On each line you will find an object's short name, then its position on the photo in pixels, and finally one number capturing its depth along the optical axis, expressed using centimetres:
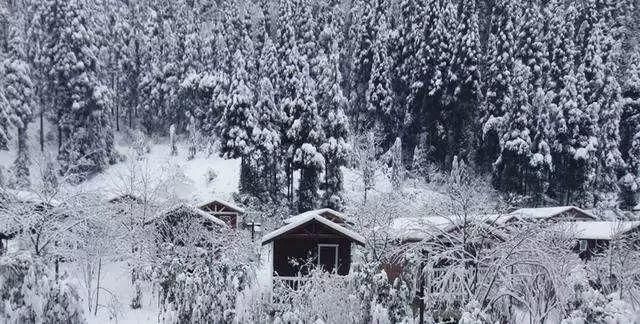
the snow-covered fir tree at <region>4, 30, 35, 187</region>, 5194
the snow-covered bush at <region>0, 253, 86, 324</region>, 1534
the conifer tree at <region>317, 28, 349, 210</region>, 4741
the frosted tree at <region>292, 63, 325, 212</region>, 4703
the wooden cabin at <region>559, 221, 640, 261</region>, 3144
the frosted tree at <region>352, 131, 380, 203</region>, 4872
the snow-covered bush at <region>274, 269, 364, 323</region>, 2192
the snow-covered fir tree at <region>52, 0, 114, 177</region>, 5259
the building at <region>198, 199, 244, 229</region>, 4219
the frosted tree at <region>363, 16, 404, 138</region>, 5809
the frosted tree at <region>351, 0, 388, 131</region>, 6078
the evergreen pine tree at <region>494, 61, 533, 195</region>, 5003
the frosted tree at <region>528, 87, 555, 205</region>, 4953
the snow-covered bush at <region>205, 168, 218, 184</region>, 5125
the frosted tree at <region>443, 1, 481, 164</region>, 5562
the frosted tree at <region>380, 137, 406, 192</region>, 5106
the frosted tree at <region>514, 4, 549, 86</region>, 5372
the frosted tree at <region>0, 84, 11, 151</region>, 5019
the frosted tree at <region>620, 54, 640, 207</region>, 5262
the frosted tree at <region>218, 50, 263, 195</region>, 4806
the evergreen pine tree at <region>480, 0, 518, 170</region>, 5350
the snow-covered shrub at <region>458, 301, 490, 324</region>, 1482
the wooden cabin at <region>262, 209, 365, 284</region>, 3057
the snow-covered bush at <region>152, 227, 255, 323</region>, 2152
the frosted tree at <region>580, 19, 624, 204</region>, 5150
